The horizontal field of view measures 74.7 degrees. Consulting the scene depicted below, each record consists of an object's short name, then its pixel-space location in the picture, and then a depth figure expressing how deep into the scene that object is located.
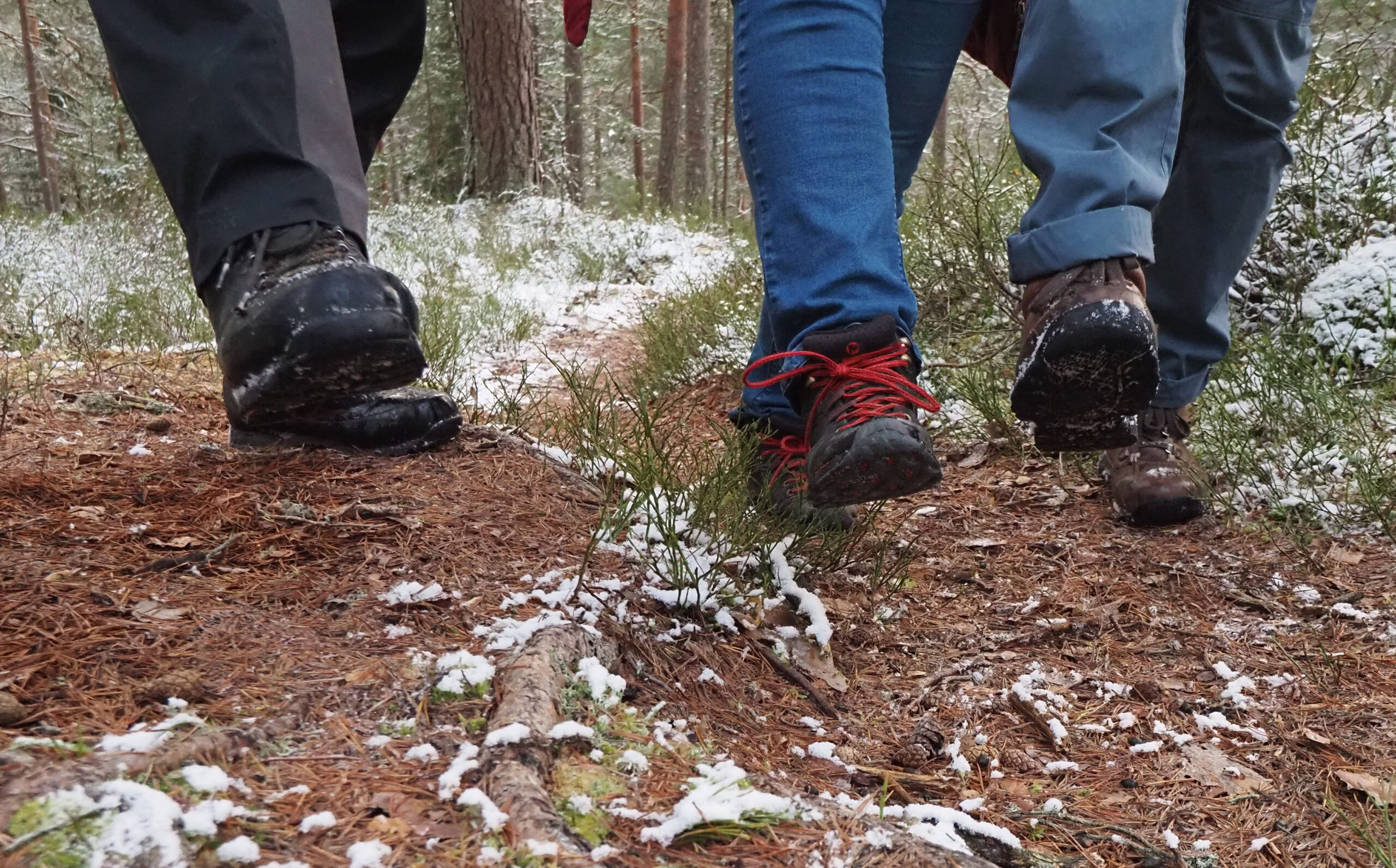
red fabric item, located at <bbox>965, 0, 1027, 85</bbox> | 1.98
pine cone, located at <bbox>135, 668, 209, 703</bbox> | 0.99
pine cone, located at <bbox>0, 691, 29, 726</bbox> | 0.92
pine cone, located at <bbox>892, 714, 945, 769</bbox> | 1.29
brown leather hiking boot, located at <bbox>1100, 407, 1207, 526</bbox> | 2.17
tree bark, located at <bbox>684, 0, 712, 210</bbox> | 12.62
